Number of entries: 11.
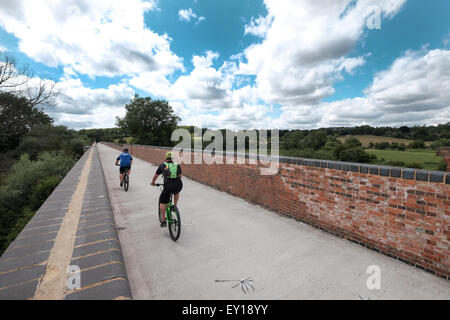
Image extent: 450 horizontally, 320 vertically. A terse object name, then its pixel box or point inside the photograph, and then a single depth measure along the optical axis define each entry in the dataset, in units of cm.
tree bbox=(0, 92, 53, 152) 2186
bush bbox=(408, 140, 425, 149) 3372
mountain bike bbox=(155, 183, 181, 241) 344
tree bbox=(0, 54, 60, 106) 1769
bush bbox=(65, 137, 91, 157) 3079
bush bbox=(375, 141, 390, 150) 4168
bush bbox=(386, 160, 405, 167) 2625
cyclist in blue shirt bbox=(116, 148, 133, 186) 725
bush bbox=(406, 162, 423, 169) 2312
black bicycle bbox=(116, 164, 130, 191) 711
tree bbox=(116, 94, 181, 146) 4150
